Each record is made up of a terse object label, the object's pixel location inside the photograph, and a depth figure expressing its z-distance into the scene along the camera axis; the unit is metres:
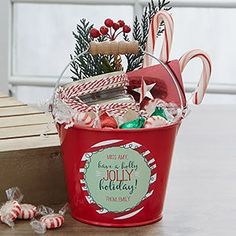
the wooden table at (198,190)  1.00
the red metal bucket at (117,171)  0.98
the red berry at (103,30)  1.04
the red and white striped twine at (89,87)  1.01
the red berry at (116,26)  1.04
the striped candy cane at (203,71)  1.04
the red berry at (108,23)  1.04
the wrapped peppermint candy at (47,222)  0.99
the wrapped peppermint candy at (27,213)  1.01
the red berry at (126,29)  1.04
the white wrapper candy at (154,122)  0.99
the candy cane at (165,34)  1.05
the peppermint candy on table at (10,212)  1.00
